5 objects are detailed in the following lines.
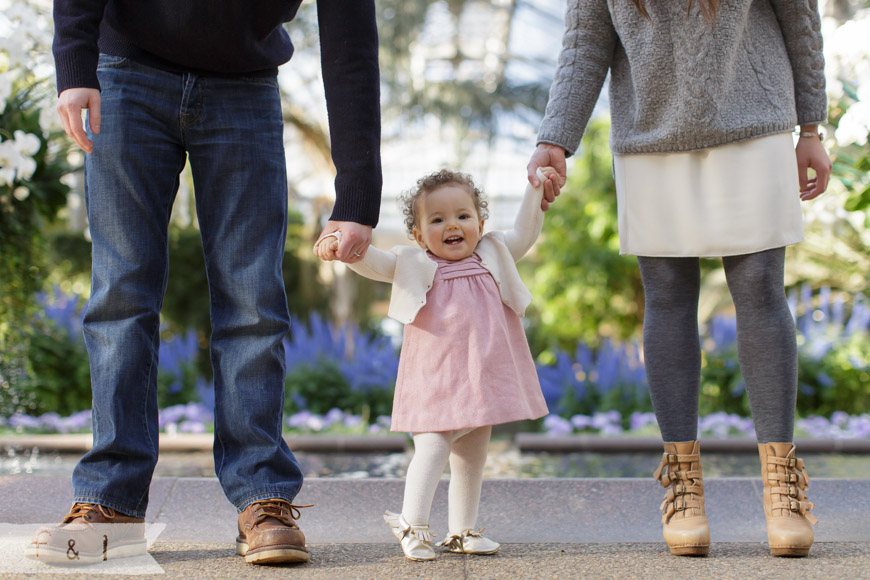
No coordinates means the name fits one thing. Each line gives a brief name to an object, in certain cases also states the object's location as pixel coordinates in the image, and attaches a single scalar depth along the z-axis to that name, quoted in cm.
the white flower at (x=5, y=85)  300
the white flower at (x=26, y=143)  308
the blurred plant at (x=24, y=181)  322
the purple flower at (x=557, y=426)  394
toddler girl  181
